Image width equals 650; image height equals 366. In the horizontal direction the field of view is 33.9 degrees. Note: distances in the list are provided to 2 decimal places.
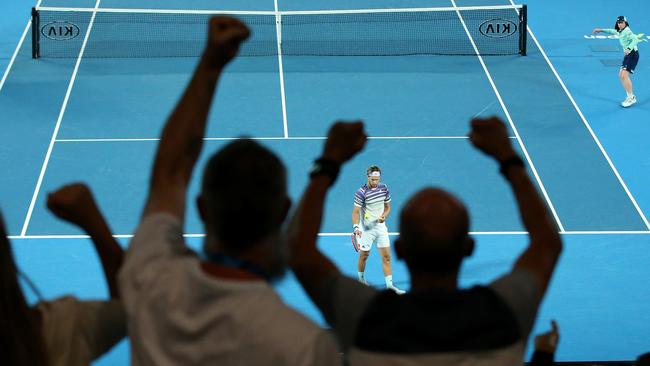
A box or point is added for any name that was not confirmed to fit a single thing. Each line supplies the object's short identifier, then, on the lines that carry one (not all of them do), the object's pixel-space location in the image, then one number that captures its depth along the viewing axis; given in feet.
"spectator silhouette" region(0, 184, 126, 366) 10.54
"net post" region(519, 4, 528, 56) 83.61
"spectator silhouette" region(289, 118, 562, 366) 11.25
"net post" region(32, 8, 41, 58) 81.84
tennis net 85.40
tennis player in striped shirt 51.67
